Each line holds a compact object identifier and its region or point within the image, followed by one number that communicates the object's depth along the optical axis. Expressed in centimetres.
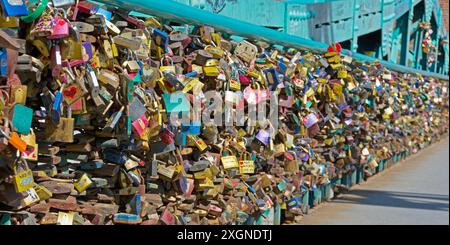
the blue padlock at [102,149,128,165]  354
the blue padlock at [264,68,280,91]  550
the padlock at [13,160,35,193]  278
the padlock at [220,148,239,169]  475
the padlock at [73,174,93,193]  332
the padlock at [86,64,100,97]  317
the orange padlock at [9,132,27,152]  264
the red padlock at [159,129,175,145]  383
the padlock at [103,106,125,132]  332
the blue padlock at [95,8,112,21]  336
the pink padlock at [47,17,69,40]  287
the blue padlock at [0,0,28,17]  263
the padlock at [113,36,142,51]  346
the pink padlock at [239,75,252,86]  496
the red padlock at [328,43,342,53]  761
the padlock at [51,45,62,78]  293
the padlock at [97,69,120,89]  328
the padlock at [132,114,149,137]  346
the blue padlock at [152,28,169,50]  397
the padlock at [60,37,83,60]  298
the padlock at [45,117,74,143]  302
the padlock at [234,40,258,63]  516
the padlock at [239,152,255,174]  506
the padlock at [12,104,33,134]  270
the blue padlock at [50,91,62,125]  295
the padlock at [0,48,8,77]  265
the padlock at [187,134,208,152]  424
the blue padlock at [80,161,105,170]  343
